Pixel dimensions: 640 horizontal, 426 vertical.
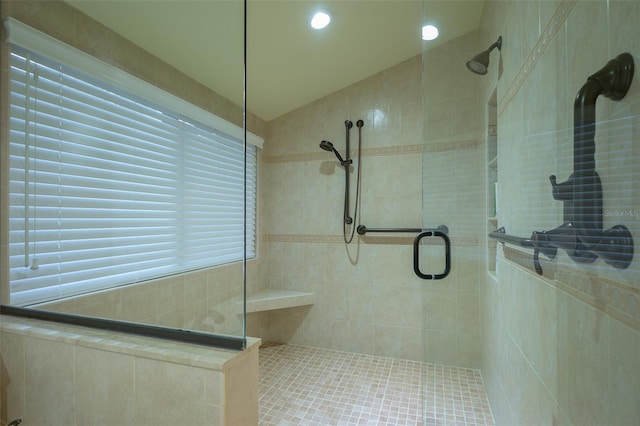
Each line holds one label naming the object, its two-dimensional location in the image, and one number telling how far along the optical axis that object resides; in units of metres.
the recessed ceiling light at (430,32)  1.65
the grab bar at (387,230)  2.30
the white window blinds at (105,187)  1.16
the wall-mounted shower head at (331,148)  2.38
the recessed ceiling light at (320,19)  1.73
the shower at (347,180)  2.48
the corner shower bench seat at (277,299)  2.31
